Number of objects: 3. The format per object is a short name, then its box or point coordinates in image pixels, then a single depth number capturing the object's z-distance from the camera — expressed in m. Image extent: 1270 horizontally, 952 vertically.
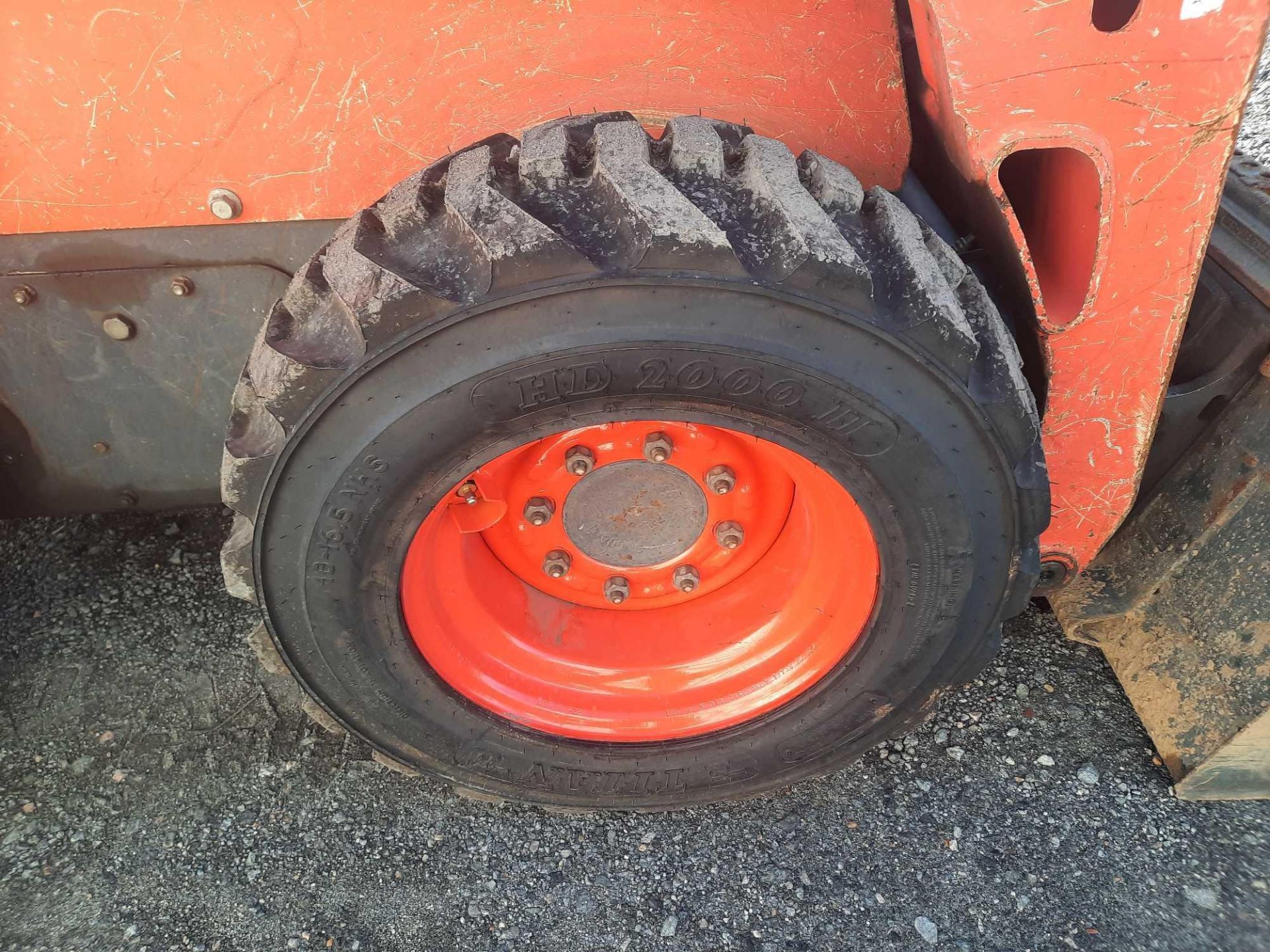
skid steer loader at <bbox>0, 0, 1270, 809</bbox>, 1.33
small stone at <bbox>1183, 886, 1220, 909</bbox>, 1.78
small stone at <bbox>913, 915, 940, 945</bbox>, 1.74
